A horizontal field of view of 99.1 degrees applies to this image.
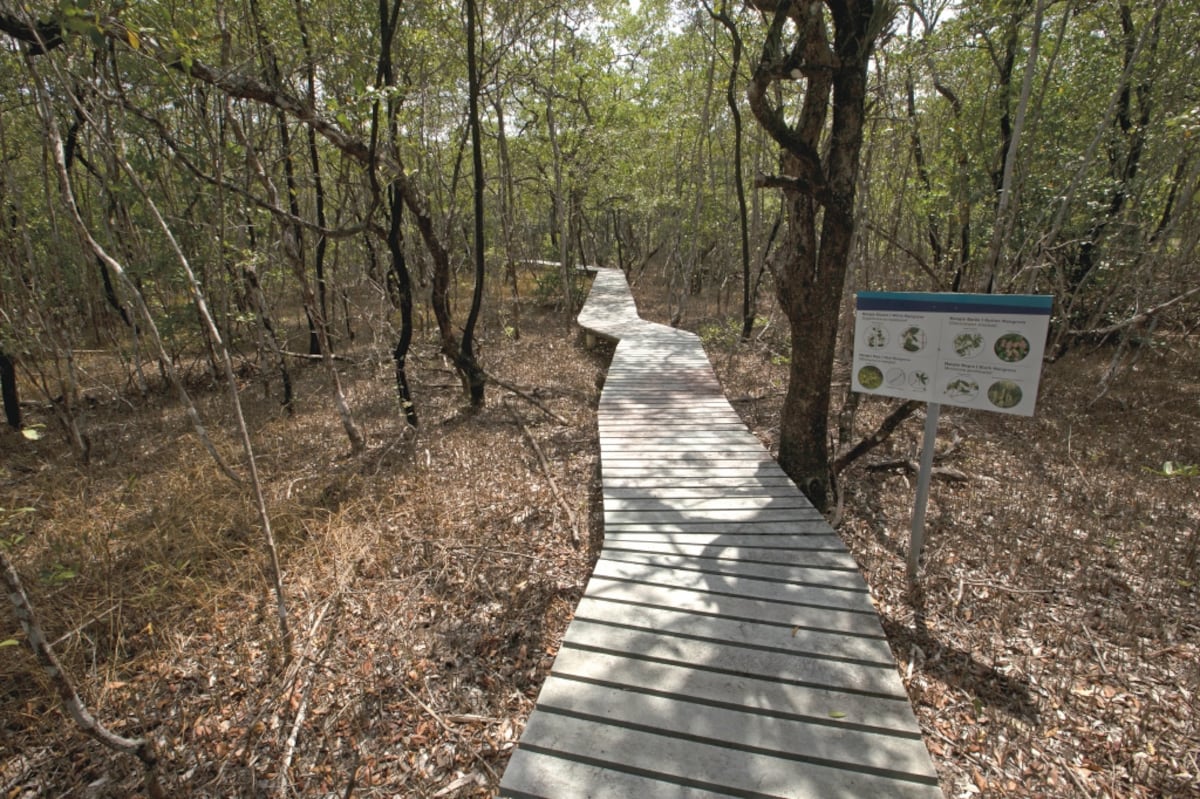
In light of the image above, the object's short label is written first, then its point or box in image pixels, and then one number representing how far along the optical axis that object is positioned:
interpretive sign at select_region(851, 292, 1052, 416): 3.04
